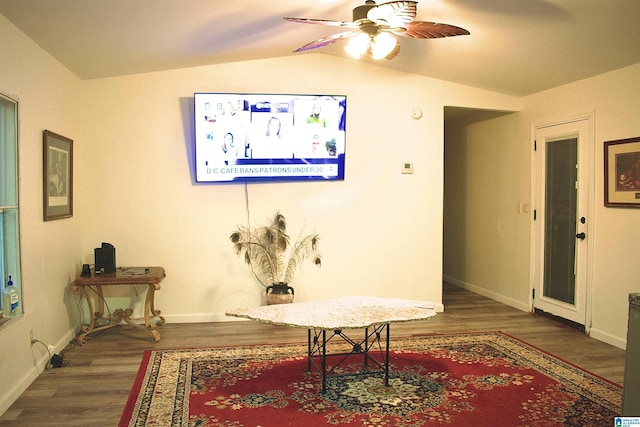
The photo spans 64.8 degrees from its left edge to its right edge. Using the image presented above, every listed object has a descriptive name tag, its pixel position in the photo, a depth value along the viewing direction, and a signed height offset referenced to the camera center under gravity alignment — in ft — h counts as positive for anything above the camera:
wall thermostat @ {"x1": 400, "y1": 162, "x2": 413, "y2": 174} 17.43 +1.26
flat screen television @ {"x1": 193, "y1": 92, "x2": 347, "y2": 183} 15.60 +2.14
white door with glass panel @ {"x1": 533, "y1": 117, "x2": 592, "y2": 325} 15.24 -0.46
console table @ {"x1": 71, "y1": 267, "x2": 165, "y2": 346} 13.85 -2.61
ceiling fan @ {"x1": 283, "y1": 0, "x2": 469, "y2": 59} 9.10 +3.50
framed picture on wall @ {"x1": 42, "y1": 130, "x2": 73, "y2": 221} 12.30 +0.73
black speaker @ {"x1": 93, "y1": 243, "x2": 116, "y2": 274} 14.46 -1.58
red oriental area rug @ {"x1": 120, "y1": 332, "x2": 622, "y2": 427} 9.34 -3.91
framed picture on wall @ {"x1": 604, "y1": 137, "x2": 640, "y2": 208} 13.33 +0.86
